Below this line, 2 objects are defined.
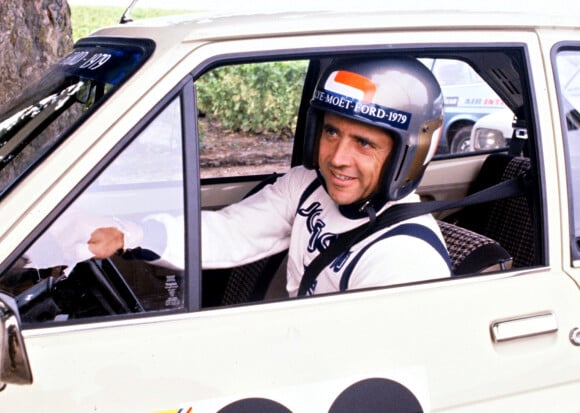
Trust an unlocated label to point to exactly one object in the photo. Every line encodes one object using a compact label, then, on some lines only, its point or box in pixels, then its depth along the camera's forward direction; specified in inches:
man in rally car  83.0
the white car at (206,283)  64.5
